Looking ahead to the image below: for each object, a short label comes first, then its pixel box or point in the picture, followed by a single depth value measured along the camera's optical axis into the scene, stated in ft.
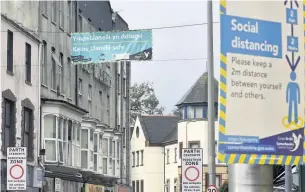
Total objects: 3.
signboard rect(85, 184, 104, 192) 138.21
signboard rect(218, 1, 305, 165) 25.99
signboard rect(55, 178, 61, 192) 114.59
